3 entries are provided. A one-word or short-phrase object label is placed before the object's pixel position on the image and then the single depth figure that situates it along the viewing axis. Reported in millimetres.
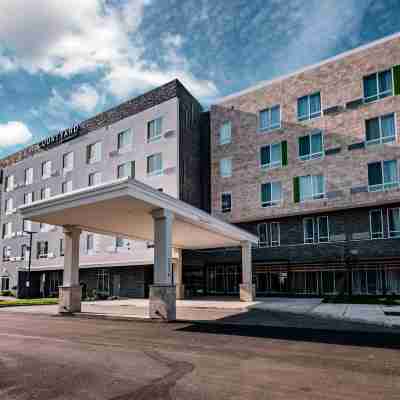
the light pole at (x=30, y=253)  40738
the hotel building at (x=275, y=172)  27656
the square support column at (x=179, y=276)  31234
